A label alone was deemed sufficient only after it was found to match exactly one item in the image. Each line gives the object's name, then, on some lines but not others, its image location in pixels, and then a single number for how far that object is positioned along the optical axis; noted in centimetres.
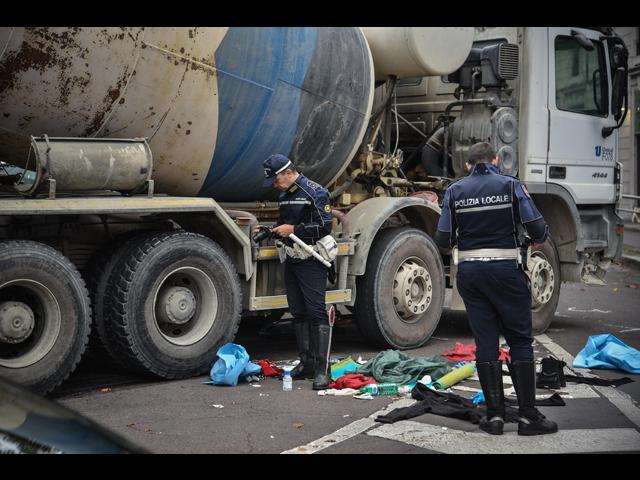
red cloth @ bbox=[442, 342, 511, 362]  886
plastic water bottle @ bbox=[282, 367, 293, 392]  747
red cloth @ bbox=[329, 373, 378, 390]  756
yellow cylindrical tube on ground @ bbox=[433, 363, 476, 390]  758
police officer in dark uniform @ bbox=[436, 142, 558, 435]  630
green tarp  774
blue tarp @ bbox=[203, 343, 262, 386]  756
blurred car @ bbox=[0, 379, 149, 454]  231
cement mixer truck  689
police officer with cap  784
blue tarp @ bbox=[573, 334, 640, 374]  834
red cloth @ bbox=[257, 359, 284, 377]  802
